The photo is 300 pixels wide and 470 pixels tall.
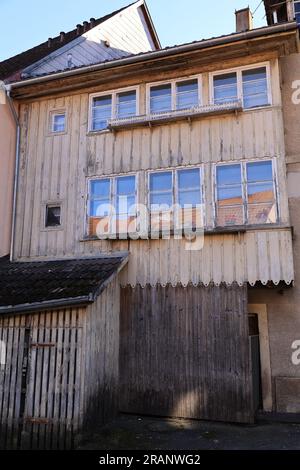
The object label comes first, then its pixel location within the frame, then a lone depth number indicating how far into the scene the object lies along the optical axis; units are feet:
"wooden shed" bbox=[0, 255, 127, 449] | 25.13
